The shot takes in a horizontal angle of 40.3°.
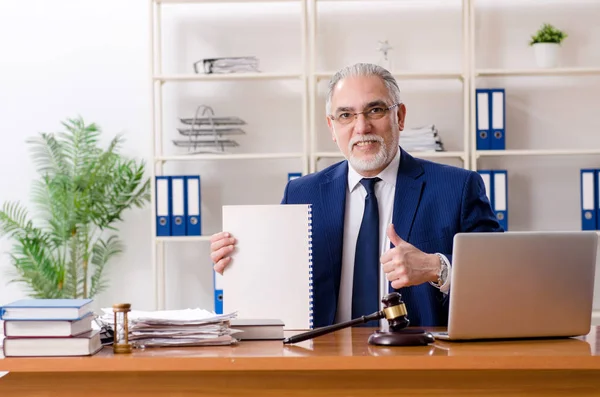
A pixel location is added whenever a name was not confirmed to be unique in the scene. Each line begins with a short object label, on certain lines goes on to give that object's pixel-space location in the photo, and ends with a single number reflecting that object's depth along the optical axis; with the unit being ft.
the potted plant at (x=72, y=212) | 13.98
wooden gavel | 5.66
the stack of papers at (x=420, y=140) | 13.78
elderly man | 8.16
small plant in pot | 13.93
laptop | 5.55
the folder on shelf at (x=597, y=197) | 13.61
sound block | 5.65
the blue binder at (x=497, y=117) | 13.67
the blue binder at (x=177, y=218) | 13.82
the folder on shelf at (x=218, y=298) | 13.83
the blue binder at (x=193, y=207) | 13.76
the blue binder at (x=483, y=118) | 13.70
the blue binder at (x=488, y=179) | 13.67
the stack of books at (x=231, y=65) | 13.89
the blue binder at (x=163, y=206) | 13.74
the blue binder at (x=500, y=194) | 13.67
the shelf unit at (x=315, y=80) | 13.65
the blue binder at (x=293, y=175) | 14.08
